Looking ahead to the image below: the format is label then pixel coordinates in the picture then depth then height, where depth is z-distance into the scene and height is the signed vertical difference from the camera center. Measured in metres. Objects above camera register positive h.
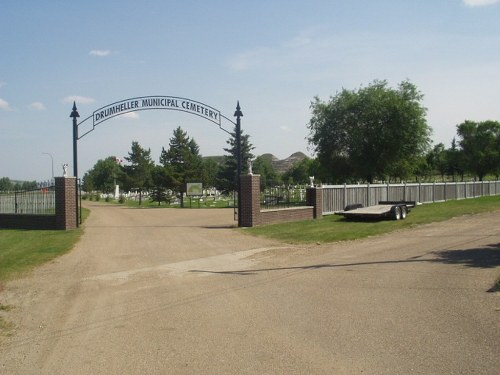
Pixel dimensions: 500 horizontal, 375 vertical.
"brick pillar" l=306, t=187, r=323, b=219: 24.12 -0.89
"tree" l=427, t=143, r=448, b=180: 73.96 +2.75
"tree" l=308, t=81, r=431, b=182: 40.59 +3.82
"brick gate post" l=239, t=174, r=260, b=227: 20.45 -0.82
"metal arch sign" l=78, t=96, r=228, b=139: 22.39 +3.24
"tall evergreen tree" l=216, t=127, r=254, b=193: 70.94 +1.30
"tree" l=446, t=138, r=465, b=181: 67.11 +2.24
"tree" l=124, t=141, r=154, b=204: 65.25 +1.70
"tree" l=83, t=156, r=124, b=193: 102.44 +0.94
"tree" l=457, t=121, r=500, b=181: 64.56 +4.14
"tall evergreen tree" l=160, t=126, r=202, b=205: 51.25 +1.98
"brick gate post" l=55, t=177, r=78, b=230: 19.84 -0.82
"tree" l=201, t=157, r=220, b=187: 72.34 +1.16
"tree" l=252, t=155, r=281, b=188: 85.41 +2.33
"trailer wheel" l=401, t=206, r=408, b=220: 22.83 -1.44
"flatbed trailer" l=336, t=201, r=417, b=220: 21.72 -1.38
